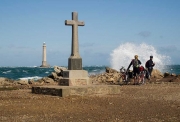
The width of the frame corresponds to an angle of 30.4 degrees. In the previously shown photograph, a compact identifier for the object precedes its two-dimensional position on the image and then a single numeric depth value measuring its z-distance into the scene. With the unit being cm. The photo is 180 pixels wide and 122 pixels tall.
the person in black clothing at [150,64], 2059
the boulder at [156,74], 2570
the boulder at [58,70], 2778
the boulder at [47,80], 2527
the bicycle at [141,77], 1875
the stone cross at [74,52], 1530
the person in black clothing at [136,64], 1828
